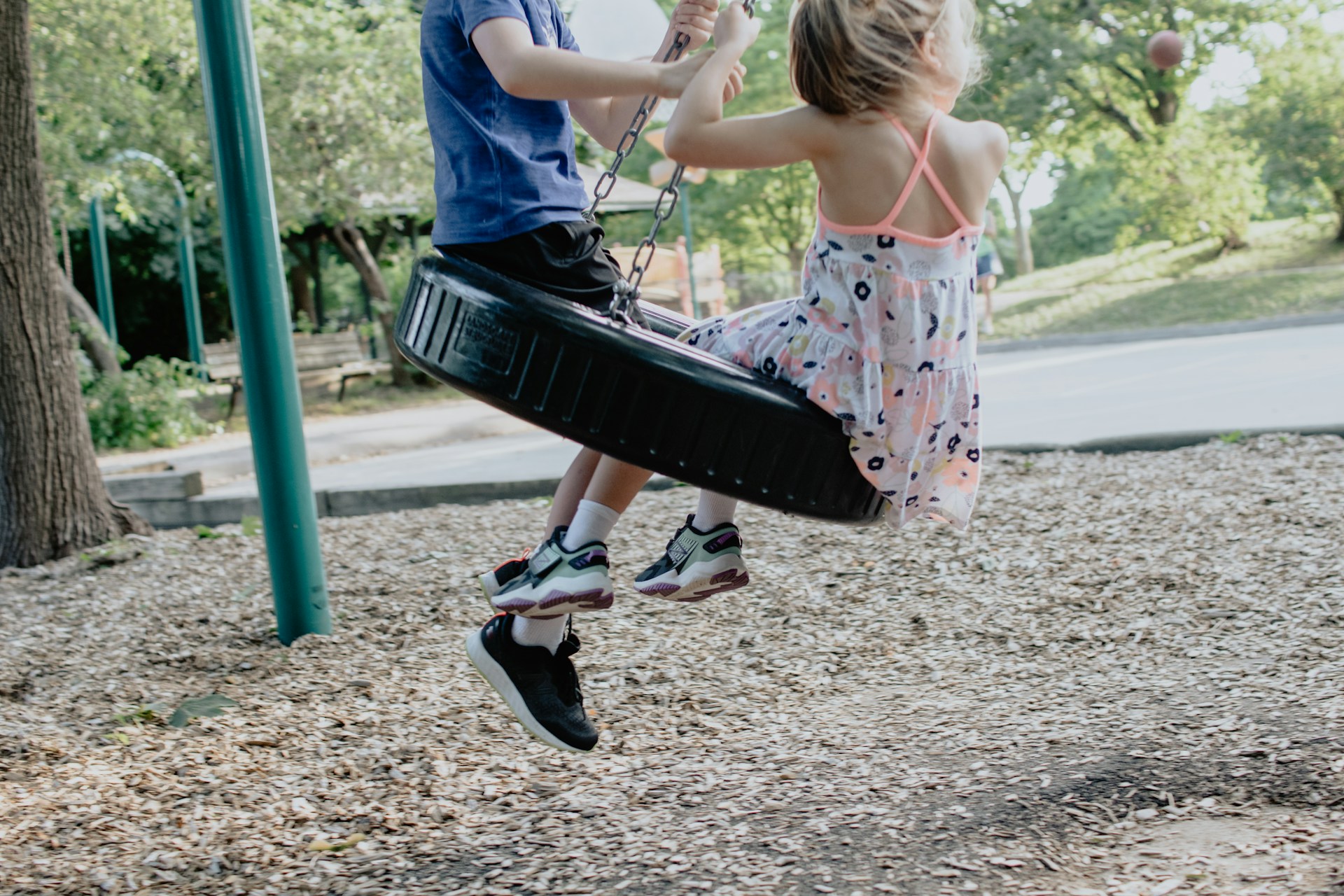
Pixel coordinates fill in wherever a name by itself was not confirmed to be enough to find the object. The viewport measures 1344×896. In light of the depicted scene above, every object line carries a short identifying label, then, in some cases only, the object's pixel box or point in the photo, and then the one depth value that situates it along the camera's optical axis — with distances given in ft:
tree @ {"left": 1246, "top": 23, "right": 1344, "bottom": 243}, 57.16
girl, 6.88
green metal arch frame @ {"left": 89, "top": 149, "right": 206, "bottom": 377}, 48.47
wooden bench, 47.24
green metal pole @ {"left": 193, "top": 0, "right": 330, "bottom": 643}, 13.28
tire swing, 6.86
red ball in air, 60.85
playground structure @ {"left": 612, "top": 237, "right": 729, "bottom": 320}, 54.70
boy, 6.99
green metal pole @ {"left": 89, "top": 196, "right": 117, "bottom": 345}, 48.73
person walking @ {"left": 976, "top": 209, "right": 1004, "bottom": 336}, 55.72
